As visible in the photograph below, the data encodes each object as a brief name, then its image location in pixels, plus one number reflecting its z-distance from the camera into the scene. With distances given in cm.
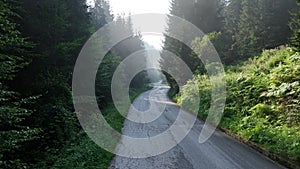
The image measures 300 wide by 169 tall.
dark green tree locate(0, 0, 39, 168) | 532
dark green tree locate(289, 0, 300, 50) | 1021
